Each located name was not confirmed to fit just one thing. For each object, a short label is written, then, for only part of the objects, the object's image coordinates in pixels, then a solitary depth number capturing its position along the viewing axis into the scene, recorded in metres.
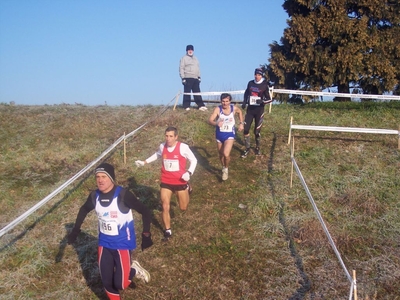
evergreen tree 17.05
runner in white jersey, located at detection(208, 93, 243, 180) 9.52
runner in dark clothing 10.89
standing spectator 14.83
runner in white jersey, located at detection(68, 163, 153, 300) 5.38
